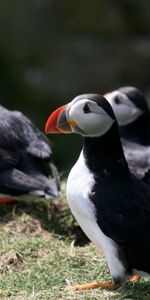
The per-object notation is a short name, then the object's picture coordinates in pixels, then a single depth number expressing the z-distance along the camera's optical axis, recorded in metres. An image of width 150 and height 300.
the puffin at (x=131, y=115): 13.59
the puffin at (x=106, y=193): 8.49
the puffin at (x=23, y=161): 11.85
